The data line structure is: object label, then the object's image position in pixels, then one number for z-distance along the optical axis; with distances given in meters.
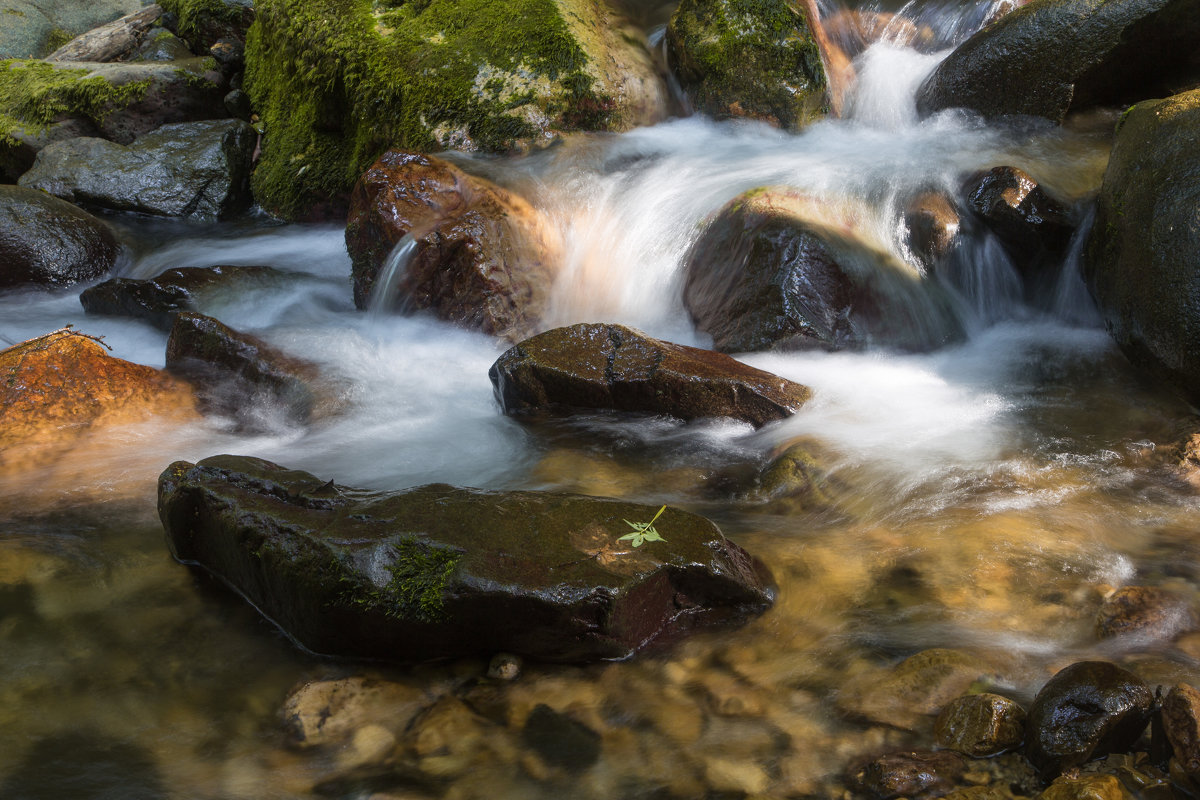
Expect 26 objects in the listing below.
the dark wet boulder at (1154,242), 4.16
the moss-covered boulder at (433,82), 7.09
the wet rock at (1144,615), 2.59
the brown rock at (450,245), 5.59
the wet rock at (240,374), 4.81
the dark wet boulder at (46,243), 6.93
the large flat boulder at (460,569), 2.59
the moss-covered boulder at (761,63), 7.30
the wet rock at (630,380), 4.28
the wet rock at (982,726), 2.15
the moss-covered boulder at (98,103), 8.98
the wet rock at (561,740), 2.30
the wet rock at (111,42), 11.63
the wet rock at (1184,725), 1.96
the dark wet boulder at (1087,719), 2.04
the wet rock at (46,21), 13.11
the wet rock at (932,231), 5.54
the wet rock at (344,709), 2.41
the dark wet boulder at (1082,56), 6.18
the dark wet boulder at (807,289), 5.06
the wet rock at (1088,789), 1.88
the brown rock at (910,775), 2.05
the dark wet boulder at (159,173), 8.30
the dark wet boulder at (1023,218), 5.36
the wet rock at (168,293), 6.13
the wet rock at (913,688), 2.32
